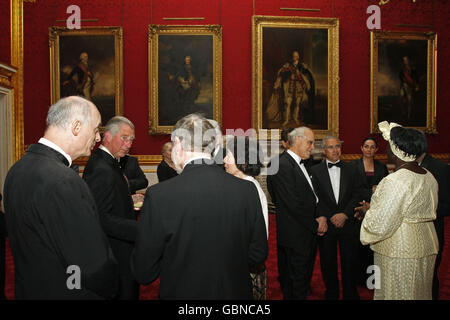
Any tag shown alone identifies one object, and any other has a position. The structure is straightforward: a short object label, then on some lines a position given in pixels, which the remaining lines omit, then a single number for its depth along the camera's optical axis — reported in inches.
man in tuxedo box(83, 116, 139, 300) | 105.0
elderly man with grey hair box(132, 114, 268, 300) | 70.0
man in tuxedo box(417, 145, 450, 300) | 136.3
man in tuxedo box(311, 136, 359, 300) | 153.3
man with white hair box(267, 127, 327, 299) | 143.3
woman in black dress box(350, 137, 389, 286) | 177.5
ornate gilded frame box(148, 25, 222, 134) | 344.2
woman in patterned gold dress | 103.0
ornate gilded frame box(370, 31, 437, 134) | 359.9
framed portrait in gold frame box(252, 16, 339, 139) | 351.6
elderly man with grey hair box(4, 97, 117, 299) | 62.9
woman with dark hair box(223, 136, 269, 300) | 110.7
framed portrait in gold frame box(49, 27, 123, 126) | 345.1
